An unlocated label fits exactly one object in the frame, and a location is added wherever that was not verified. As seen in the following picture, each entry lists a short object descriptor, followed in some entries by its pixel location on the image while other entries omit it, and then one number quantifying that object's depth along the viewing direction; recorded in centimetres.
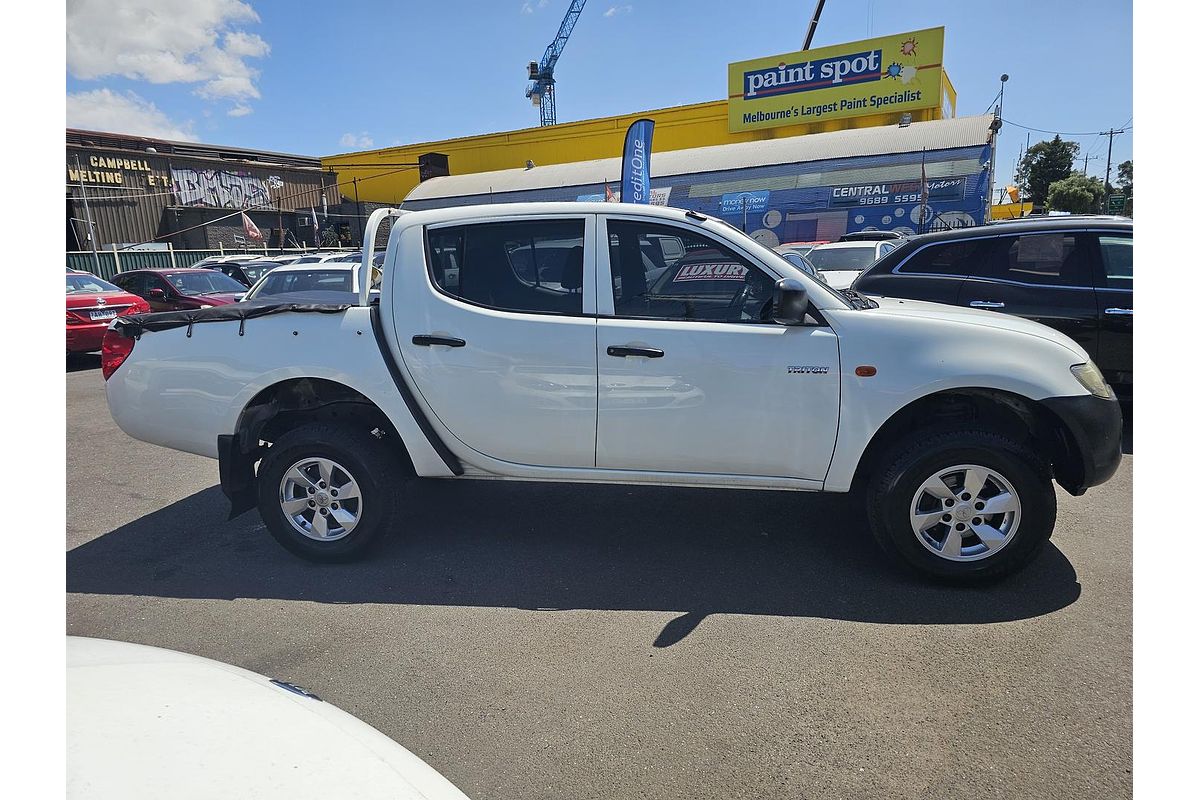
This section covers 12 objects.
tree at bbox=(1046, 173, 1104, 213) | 4562
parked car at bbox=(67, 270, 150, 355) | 1140
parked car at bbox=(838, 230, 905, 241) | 2012
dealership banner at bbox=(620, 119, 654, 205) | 1672
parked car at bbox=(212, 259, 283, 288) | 1769
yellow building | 3628
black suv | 613
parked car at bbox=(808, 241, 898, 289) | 1190
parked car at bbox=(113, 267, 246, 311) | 1333
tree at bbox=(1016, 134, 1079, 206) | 5000
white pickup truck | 359
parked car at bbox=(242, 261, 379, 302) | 1031
